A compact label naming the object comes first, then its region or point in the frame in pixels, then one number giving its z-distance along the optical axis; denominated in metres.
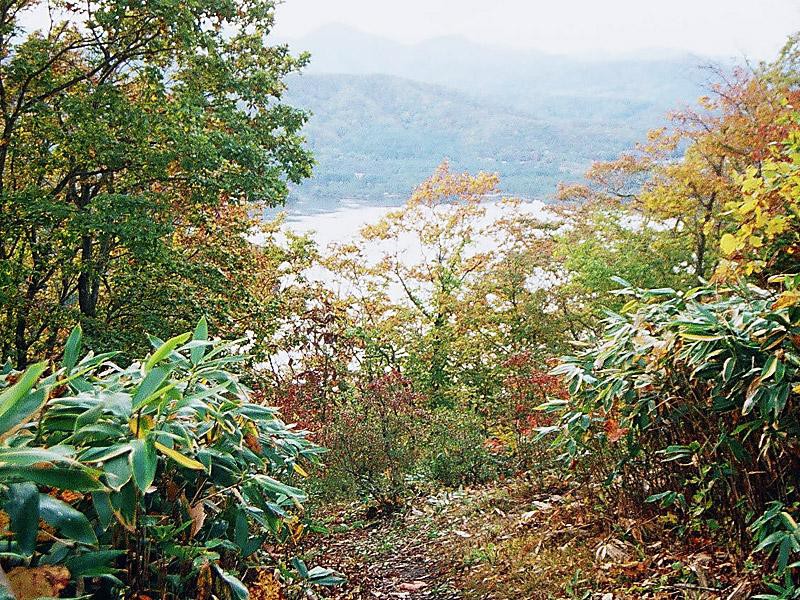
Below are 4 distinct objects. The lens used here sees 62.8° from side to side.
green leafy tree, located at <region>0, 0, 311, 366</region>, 7.53
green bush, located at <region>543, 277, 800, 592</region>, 2.48
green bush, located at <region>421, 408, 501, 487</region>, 6.46
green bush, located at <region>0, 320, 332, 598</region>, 0.99
